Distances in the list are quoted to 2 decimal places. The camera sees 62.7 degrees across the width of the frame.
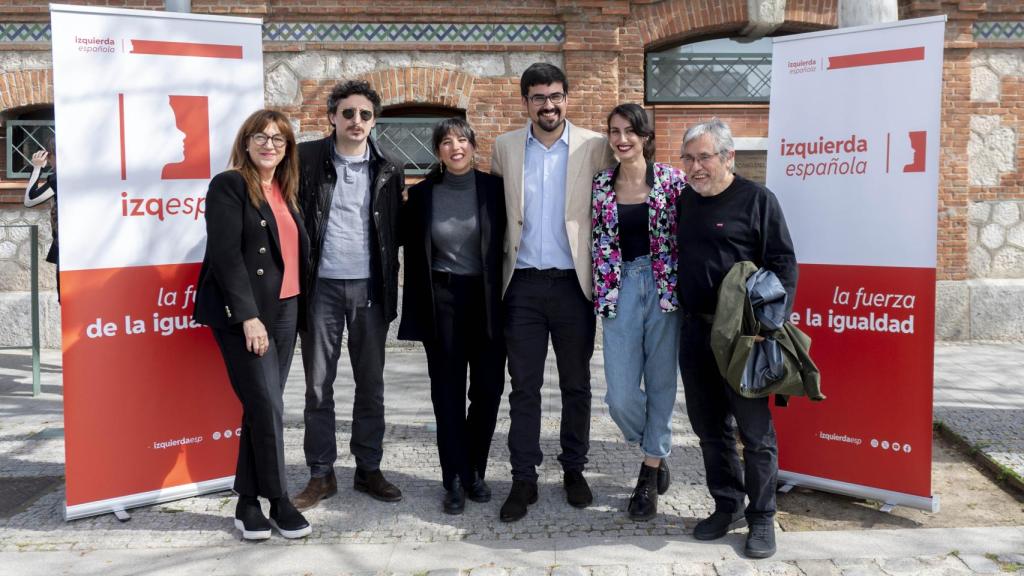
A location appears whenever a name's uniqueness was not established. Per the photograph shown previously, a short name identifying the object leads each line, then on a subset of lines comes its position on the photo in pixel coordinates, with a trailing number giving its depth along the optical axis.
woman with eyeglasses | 3.78
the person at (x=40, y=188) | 6.71
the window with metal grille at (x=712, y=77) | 9.30
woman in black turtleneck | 4.16
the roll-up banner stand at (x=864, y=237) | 4.01
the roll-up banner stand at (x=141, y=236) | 4.09
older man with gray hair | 3.71
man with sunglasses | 4.19
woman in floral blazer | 4.01
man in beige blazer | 4.13
